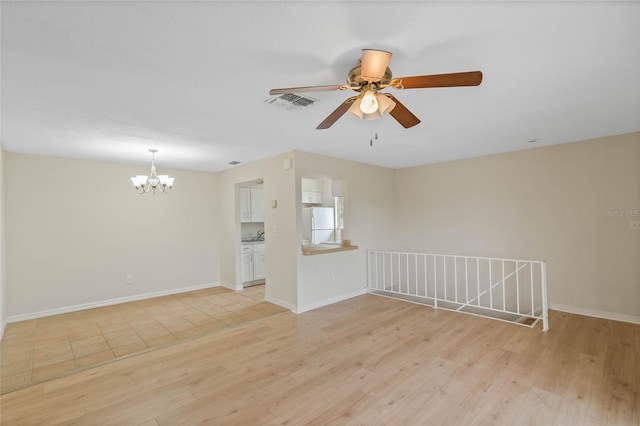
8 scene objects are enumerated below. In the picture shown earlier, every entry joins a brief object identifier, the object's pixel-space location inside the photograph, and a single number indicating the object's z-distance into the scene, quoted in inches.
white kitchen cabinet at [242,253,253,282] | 232.2
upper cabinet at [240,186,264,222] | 240.5
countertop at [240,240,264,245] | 239.5
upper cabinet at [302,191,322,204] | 270.7
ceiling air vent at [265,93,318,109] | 96.3
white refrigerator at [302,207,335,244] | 249.3
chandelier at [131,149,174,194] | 162.9
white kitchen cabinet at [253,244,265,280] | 240.2
